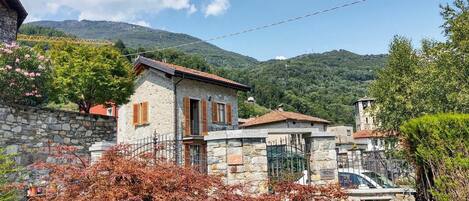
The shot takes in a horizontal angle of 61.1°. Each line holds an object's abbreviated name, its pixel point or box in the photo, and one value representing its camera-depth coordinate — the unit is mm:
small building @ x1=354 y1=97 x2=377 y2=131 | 56703
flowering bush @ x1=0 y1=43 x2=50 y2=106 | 10258
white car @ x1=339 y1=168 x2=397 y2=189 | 8602
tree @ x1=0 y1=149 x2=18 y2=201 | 5817
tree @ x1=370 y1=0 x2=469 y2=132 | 13320
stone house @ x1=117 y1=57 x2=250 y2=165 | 20234
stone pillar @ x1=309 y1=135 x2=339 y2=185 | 7547
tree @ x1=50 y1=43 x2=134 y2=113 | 12812
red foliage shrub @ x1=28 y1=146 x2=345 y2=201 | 4250
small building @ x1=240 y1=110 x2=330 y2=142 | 30803
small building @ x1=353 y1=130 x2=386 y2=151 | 46438
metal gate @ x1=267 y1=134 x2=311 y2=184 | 7367
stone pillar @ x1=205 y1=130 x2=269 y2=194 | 6746
